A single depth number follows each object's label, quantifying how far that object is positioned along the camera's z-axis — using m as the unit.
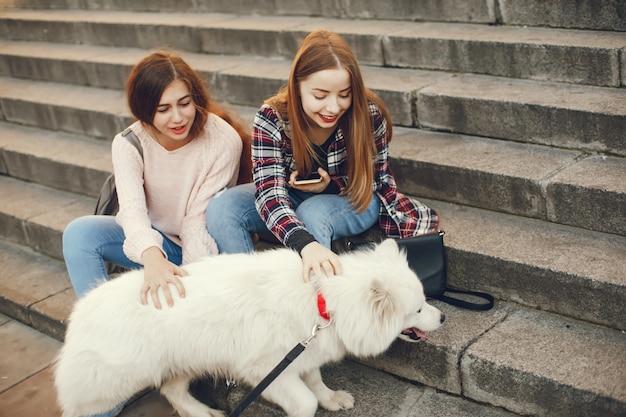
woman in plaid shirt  3.31
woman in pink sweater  3.53
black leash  2.93
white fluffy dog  2.95
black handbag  3.49
